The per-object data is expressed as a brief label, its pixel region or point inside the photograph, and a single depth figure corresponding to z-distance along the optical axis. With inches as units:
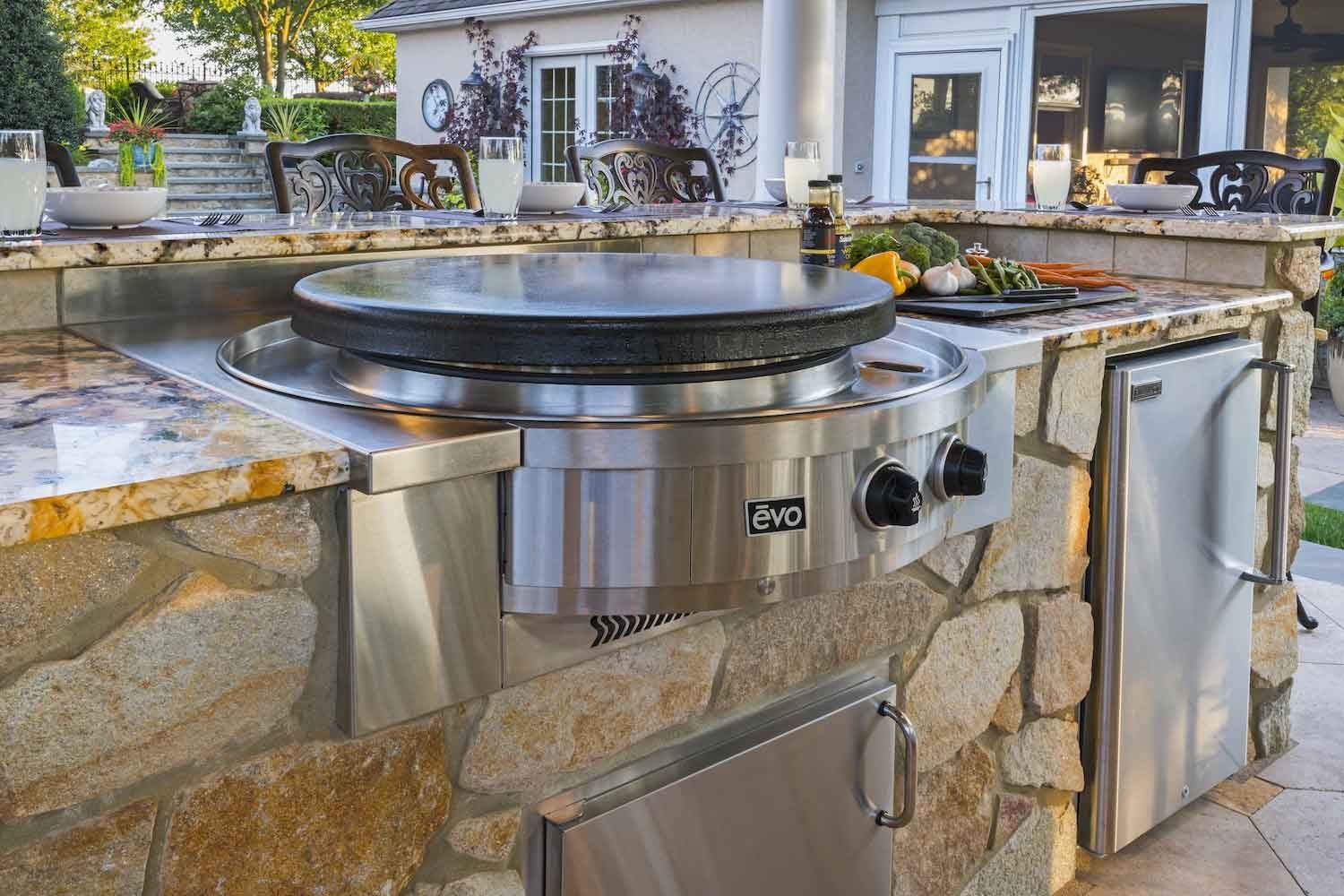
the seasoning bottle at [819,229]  86.4
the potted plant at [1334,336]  280.8
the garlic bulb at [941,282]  88.1
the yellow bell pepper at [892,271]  87.7
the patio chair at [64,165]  145.6
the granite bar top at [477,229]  67.9
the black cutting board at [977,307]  82.6
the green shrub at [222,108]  665.6
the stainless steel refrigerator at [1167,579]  86.4
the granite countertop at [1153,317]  79.6
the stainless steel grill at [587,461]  46.6
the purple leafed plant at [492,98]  470.6
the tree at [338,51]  1005.2
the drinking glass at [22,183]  66.8
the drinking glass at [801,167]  107.7
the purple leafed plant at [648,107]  405.1
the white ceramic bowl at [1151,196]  112.5
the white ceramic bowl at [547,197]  98.0
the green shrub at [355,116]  700.7
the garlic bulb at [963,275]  89.8
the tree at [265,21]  974.4
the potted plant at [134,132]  98.7
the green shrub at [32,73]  484.4
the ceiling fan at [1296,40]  293.0
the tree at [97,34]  884.0
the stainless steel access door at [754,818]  56.4
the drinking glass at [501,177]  89.6
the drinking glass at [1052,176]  116.5
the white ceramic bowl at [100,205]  73.0
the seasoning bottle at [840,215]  89.4
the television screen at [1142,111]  317.1
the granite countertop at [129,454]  39.2
